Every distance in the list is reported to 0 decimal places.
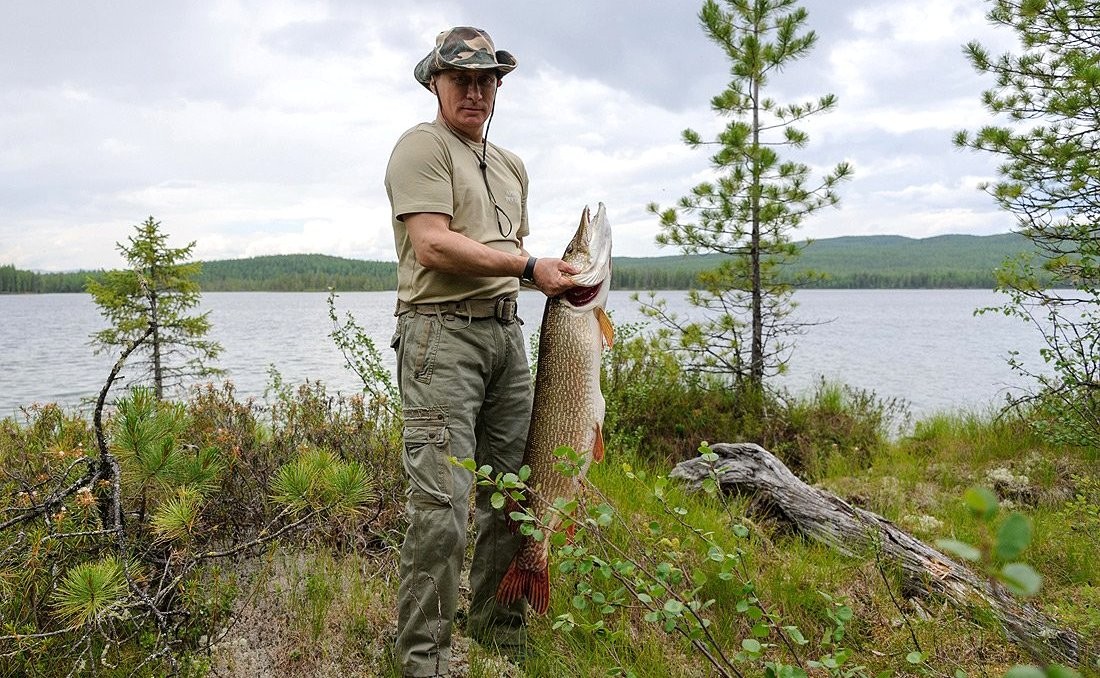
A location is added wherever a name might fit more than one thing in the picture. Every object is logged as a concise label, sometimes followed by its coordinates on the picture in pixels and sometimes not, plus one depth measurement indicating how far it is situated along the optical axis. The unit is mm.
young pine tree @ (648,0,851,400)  9117
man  3418
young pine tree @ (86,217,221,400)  16266
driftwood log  3637
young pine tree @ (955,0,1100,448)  7375
